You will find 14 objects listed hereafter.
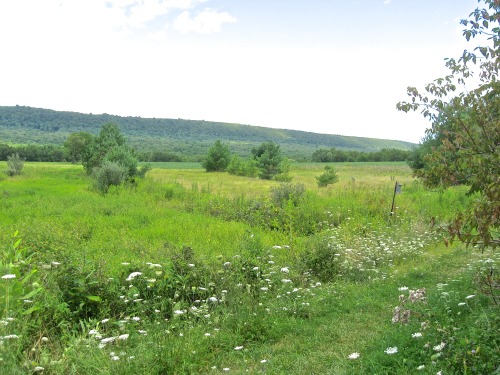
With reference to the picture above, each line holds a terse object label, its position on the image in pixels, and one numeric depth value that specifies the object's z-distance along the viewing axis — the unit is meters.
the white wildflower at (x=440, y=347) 3.07
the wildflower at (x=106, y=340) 3.79
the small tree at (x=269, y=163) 42.16
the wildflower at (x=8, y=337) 3.33
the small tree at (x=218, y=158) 49.62
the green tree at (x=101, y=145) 32.50
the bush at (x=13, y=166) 35.44
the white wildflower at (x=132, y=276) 5.25
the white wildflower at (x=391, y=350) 3.25
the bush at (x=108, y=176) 22.77
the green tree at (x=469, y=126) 3.83
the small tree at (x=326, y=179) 30.15
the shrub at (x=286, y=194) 15.30
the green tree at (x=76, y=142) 57.07
